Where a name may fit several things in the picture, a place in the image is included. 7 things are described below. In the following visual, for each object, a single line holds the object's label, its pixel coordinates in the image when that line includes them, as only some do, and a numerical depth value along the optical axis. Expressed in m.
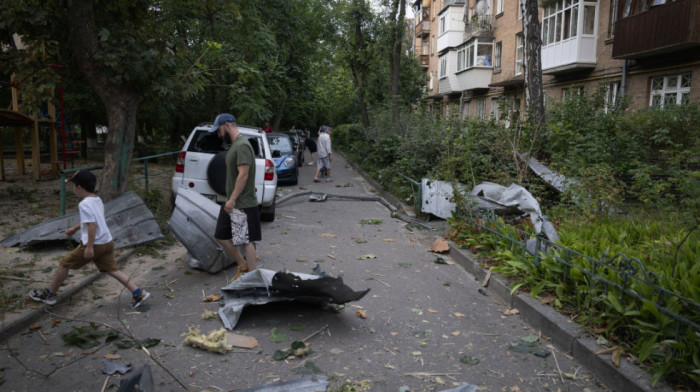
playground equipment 12.99
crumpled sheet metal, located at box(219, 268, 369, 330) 4.57
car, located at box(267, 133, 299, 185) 16.41
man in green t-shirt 5.52
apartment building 15.78
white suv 8.77
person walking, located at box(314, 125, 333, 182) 16.67
